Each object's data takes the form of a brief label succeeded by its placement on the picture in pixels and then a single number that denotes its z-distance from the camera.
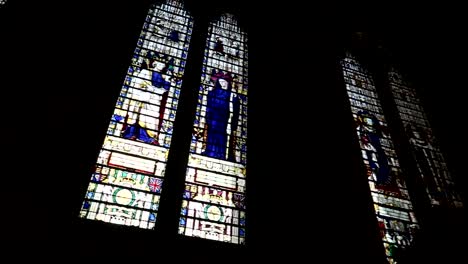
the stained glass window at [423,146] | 6.21
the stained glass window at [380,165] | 5.45
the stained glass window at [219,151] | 4.75
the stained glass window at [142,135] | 4.57
